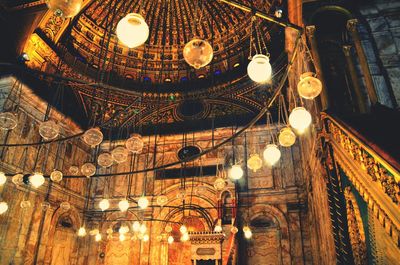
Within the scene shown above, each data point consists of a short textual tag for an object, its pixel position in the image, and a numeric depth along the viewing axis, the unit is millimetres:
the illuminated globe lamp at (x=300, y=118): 3256
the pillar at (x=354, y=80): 4288
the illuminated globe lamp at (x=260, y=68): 2826
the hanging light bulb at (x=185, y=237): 8750
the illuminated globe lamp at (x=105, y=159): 5250
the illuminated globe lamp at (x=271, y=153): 4293
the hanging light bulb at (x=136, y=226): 8016
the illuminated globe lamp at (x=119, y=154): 5160
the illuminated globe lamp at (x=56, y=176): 5637
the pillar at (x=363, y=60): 4355
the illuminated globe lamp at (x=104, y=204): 6717
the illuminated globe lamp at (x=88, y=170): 5594
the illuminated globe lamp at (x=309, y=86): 2820
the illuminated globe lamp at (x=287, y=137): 3965
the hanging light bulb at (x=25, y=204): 6943
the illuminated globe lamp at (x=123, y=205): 6480
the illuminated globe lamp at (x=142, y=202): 6633
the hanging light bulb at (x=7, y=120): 4677
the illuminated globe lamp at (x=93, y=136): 4551
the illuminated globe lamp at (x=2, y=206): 6398
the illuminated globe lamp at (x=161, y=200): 7675
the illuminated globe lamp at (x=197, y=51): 2398
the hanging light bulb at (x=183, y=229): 8742
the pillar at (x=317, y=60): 4293
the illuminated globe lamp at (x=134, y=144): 5164
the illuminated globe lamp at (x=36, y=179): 5164
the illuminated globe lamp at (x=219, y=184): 6970
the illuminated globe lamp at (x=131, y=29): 2275
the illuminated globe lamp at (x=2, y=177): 5117
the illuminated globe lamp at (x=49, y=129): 4824
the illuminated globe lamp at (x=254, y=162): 4812
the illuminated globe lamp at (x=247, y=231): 8266
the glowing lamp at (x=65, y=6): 2092
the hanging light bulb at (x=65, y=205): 6879
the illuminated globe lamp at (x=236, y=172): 5453
